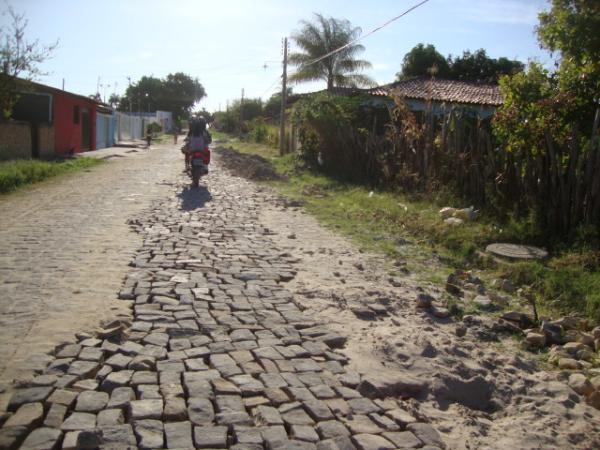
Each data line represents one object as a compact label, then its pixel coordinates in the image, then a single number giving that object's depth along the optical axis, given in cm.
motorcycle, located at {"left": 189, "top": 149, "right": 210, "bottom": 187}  1400
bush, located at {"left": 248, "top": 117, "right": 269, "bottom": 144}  4362
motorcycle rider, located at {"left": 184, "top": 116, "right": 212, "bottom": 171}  1422
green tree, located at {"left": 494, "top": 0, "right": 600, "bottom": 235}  760
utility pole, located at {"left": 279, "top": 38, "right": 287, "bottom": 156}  3082
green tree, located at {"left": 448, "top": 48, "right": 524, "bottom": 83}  3984
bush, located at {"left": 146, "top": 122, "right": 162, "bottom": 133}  5502
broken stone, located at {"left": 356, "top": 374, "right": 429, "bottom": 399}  354
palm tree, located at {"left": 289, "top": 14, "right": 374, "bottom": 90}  3453
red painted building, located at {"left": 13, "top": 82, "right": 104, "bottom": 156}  2284
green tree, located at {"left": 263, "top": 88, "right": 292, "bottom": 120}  6962
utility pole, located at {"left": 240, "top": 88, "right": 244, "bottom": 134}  6794
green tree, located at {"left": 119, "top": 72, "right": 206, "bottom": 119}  8444
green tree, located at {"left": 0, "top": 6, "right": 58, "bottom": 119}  1794
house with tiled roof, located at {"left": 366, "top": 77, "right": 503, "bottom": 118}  2758
